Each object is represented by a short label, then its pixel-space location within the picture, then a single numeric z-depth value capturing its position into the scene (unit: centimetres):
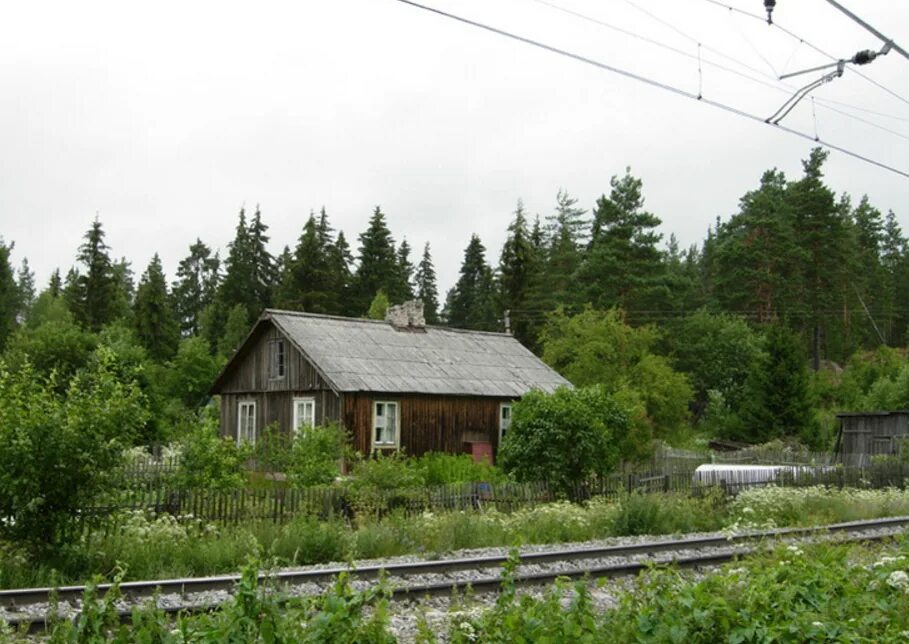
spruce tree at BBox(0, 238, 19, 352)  6988
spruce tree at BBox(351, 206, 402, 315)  7950
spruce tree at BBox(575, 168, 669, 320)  6538
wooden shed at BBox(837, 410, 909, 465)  3953
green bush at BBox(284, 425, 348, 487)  2267
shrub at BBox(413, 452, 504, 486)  3027
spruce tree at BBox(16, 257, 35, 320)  10601
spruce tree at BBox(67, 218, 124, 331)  7131
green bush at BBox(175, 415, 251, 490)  2059
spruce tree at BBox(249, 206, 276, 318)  8700
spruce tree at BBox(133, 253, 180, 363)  6712
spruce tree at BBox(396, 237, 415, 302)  8175
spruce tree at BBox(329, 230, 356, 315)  7731
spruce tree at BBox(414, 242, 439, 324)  9838
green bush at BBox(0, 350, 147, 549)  1252
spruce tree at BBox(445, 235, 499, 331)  8905
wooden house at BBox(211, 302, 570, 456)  3284
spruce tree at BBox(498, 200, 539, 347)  7862
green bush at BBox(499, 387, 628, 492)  2306
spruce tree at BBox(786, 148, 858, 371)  7231
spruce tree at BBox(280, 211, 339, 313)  7362
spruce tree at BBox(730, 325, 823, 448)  5081
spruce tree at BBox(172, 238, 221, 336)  10200
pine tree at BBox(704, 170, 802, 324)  7112
